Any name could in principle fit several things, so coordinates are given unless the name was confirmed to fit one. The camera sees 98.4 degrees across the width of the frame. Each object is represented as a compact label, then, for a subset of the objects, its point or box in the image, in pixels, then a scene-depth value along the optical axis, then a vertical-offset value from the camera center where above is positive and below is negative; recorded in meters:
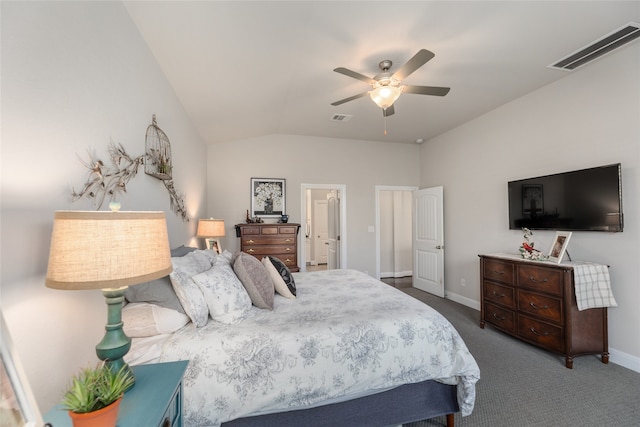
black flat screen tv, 2.55 +0.16
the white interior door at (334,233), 5.38 -0.32
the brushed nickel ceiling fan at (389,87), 2.17 +1.12
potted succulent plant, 0.78 -0.53
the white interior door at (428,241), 4.75 -0.44
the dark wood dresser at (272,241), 4.24 -0.36
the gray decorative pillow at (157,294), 1.52 -0.42
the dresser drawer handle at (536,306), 2.74 -0.92
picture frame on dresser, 2.75 -0.31
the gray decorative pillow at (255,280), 1.99 -0.46
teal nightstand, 0.90 -0.65
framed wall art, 4.78 +0.36
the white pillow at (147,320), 1.49 -0.55
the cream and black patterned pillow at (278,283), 2.27 -0.54
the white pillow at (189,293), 1.60 -0.44
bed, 1.43 -0.82
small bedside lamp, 3.53 -0.13
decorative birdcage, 2.14 +0.55
